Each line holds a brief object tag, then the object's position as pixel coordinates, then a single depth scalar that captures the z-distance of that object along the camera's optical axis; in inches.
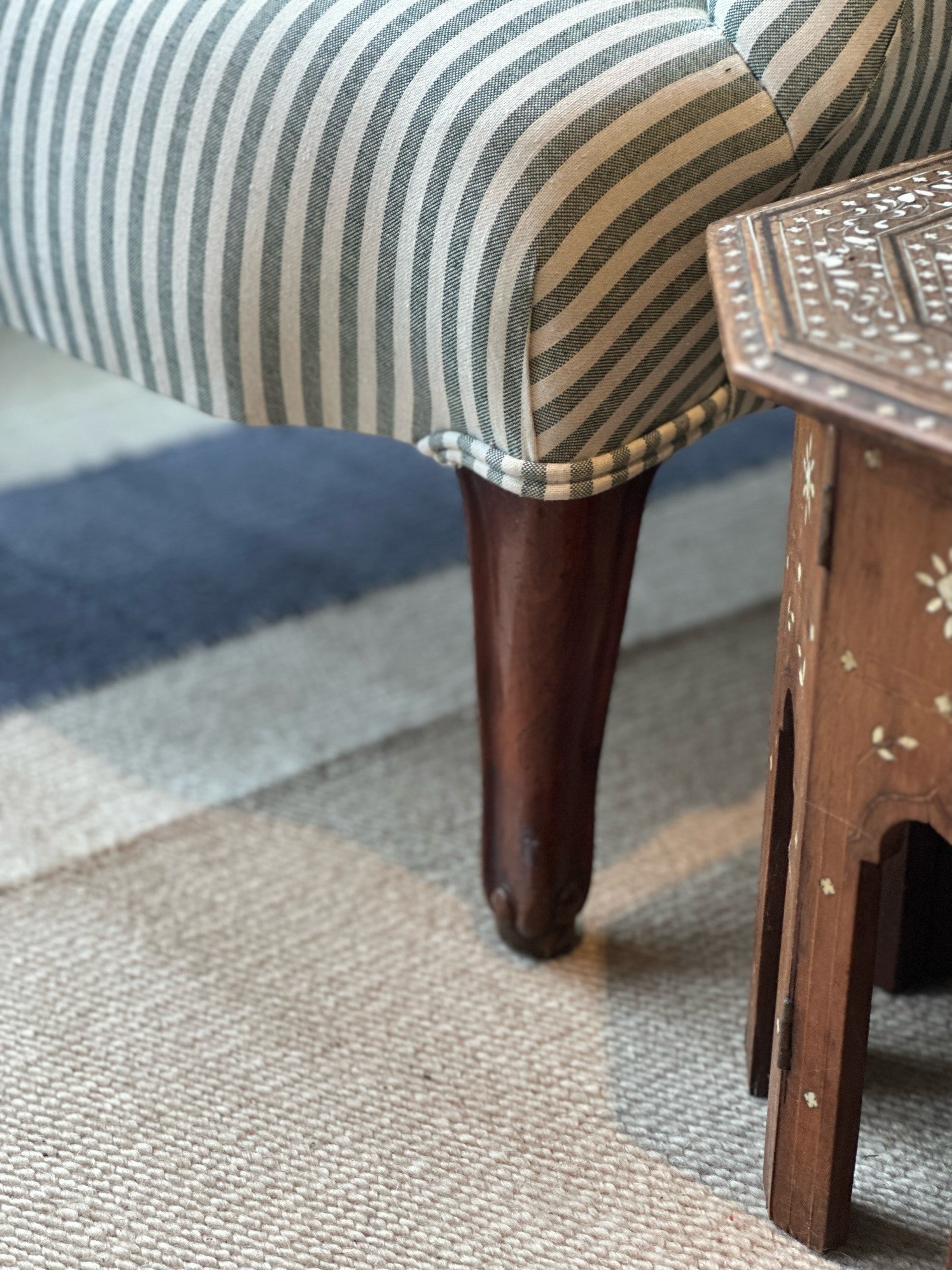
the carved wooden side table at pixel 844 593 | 35.9
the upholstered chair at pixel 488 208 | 40.7
